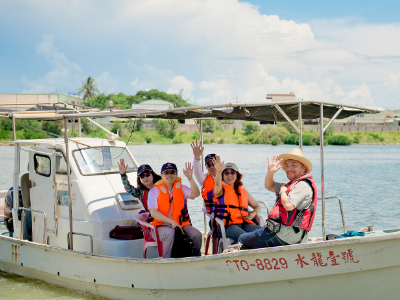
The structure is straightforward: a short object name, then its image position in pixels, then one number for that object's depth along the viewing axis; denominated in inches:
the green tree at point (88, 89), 3277.6
